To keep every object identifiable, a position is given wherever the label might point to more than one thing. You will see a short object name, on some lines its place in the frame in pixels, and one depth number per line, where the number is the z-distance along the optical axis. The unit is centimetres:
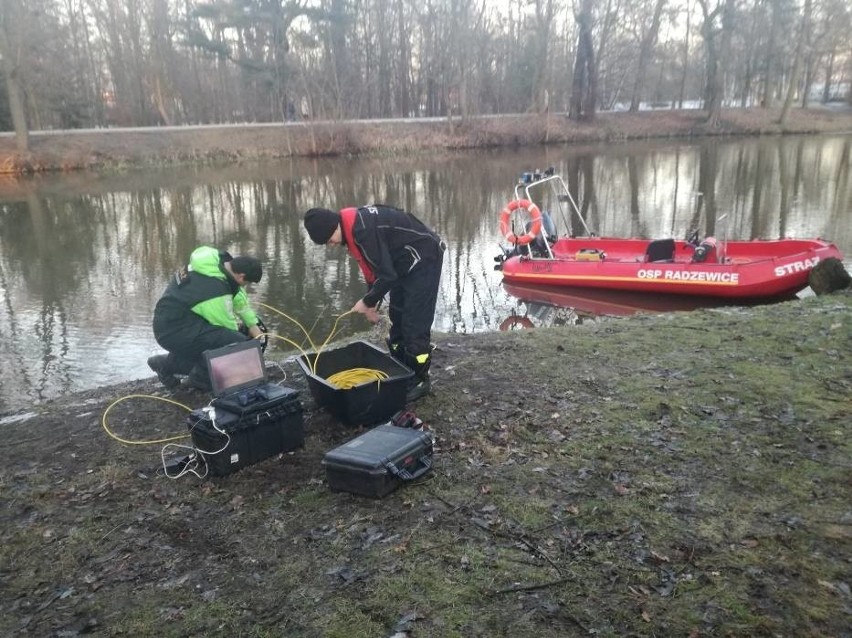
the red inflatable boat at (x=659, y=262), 946
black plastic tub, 435
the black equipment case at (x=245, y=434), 387
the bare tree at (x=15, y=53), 2864
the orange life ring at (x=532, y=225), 1148
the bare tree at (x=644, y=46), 4159
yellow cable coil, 486
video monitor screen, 412
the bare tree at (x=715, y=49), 3975
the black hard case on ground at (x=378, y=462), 351
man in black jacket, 450
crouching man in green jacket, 510
